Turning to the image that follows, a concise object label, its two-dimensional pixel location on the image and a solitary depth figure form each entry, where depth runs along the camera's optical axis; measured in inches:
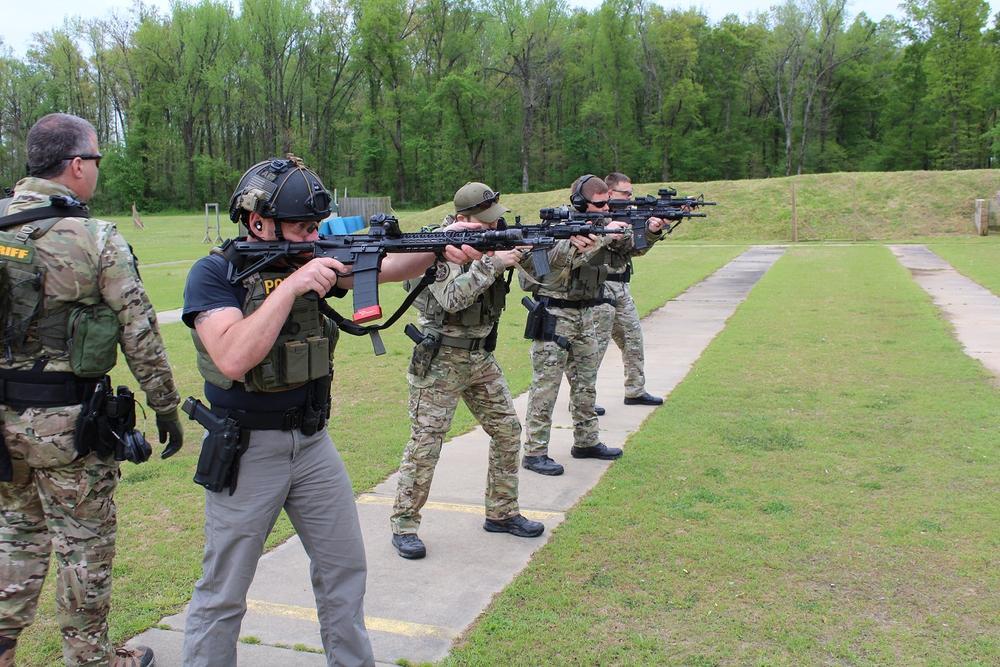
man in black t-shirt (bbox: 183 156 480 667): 115.1
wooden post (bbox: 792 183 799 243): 1391.2
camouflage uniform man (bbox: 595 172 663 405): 333.7
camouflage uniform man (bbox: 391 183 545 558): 195.3
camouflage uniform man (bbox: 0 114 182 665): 127.3
